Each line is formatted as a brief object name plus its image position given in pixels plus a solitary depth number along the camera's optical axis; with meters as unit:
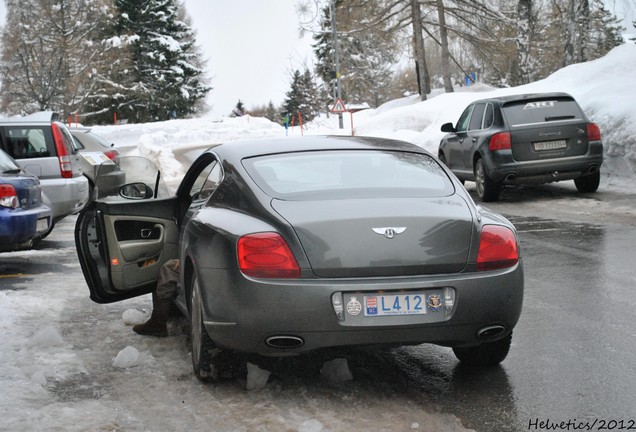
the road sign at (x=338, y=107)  36.41
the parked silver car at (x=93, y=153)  17.11
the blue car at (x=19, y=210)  9.19
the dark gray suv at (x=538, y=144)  13.84
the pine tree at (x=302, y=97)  98.12
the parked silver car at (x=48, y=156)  12.91
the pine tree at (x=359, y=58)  41.16
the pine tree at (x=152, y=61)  62.53
